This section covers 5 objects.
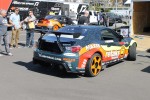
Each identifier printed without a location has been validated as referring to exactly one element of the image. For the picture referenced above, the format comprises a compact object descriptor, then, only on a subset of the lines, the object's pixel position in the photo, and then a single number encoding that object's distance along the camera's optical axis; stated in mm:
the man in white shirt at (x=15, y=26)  12922
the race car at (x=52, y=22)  22016
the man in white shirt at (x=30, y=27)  13234
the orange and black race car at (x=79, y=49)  7652
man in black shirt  14002
